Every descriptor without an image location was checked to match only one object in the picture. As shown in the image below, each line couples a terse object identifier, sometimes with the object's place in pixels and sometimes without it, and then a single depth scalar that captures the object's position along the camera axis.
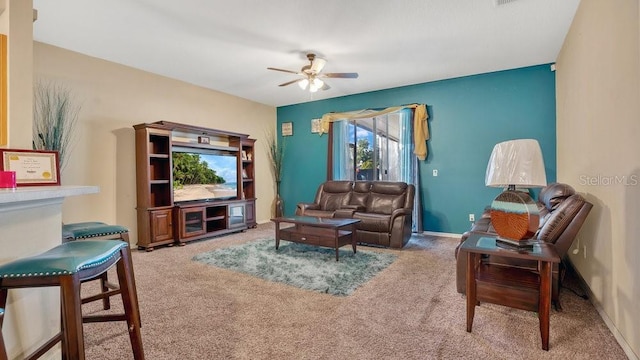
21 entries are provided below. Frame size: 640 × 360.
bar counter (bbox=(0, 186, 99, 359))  1.29
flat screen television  4.61
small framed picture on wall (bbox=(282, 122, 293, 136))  6.69
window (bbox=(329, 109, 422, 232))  5.22
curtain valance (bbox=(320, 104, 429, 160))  5.04
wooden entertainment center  4.16
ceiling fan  3.87
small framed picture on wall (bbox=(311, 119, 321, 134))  6.29
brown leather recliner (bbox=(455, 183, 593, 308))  2.09
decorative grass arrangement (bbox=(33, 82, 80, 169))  3.36
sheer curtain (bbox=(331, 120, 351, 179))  5.94
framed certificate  1.45
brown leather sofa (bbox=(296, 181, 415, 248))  4.11
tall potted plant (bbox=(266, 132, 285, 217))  6.70
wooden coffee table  3.51
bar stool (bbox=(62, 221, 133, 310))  2.12
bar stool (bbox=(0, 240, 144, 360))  1.09
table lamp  1.94
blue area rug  2.82
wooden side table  1.72
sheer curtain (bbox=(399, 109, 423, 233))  5.09
